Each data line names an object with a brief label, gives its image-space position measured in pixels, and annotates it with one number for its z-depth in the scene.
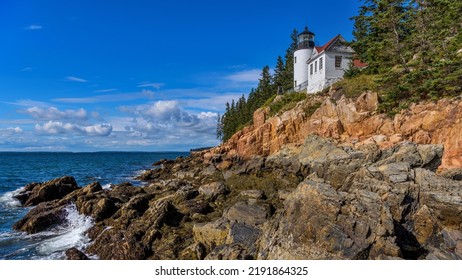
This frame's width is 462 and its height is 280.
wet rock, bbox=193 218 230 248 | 11.53
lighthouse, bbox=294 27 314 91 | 38.12
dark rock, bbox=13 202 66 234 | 16.33
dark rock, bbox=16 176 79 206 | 23.31
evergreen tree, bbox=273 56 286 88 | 52.47
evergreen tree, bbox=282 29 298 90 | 48.19
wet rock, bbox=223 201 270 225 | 12.71
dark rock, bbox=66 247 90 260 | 11.96
